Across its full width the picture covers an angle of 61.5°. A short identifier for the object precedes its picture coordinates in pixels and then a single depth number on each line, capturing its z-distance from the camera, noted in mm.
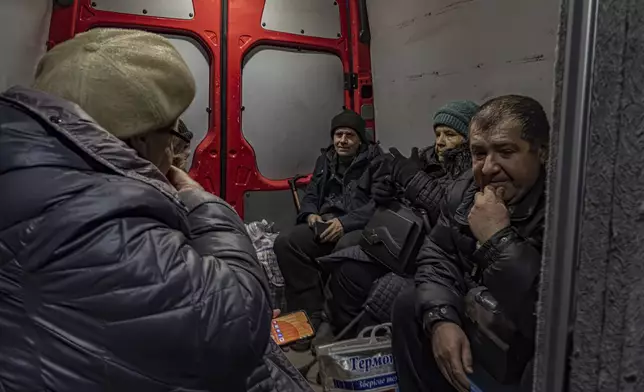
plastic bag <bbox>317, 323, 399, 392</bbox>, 1874
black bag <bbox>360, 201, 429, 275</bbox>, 2473
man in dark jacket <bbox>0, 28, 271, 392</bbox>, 768
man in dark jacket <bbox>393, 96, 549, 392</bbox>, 1421
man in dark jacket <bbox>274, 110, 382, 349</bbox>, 3150
